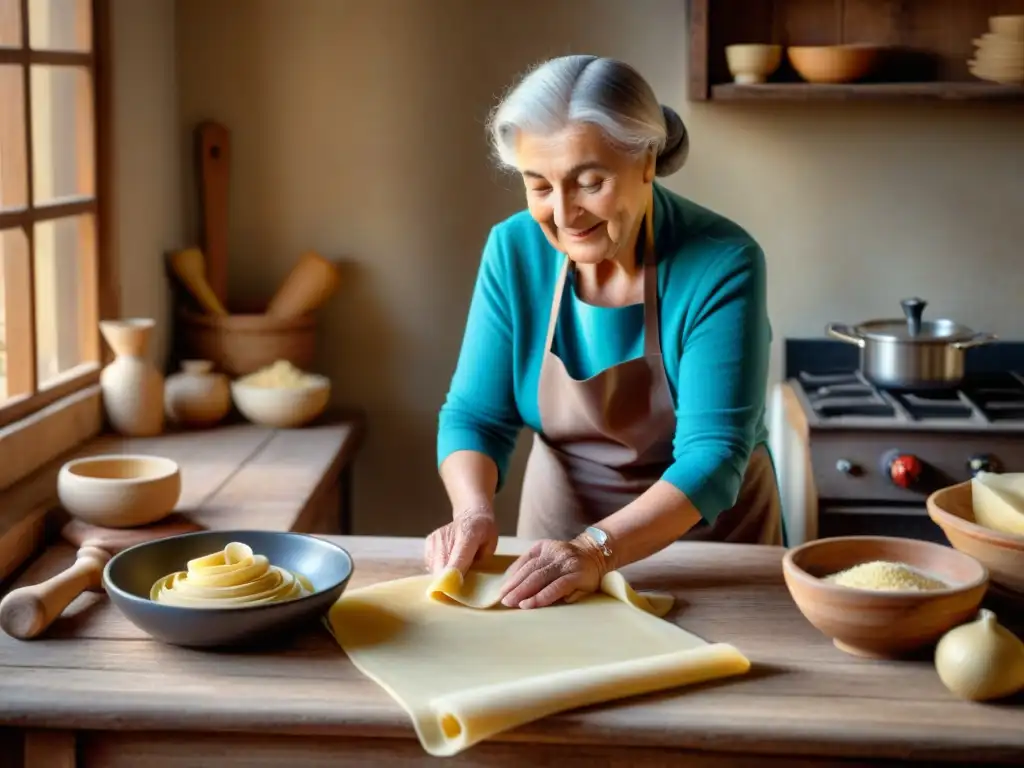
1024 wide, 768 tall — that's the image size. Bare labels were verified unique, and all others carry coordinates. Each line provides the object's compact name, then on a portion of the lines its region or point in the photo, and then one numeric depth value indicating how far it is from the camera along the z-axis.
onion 1.30
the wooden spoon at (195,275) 2.94
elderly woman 1.76
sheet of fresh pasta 1.27
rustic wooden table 1.25
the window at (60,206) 2.33
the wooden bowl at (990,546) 1.47
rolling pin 1.45
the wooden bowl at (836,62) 2.85
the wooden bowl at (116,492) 1.91
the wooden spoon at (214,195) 3.08
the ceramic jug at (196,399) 2.74
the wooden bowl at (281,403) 2.79
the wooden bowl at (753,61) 2.87
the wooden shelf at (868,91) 2.83
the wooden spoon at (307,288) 3.00
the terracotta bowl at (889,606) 1.35
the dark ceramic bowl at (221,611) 1.37
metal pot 2.82
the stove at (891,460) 2.62
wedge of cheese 1.51
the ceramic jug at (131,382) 2.53
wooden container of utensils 2.94
